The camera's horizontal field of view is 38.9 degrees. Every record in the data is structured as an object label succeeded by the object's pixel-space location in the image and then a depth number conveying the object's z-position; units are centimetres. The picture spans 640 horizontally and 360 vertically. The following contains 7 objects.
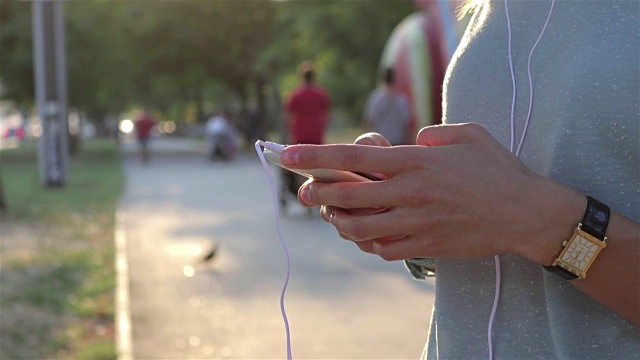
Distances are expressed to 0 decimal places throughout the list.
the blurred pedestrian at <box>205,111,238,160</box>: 2961
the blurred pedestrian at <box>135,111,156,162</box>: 3023
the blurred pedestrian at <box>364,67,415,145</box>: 1076
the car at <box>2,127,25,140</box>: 6738
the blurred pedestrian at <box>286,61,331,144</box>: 1176
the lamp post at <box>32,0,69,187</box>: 1744
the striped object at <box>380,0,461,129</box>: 1098
